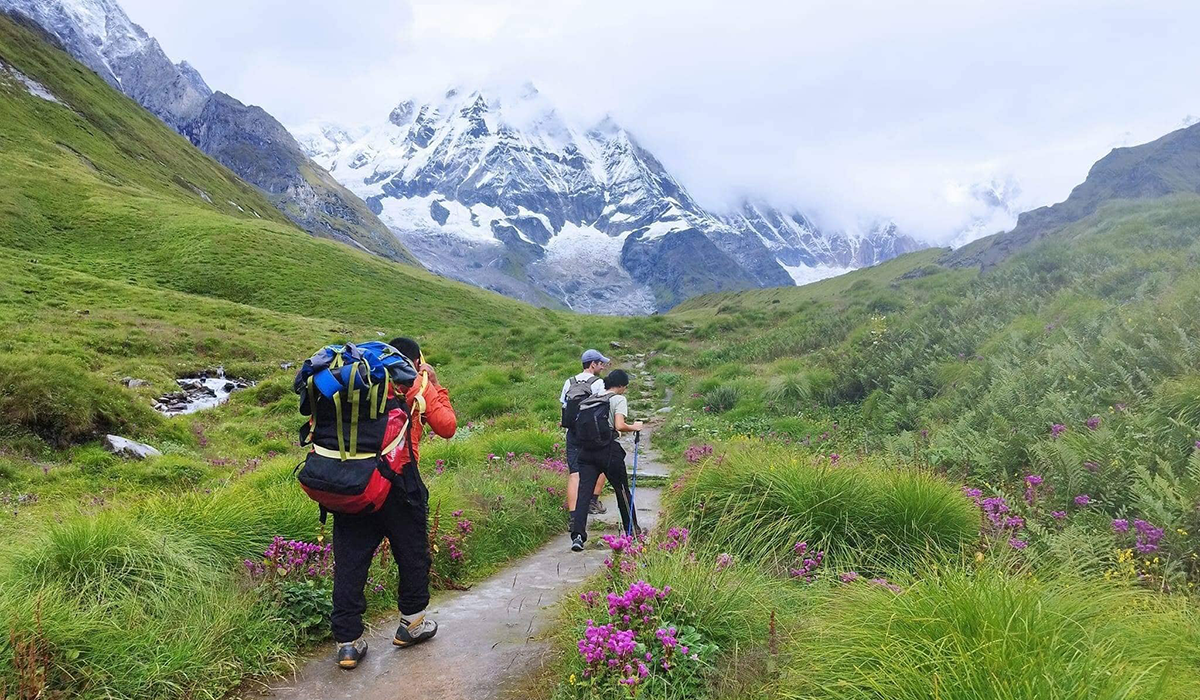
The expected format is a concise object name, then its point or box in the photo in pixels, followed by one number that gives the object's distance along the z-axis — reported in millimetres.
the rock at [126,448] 12766
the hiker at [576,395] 8359
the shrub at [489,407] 17688
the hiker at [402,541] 4918
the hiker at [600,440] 7984
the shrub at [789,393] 15016
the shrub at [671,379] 22578
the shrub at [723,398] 16875
